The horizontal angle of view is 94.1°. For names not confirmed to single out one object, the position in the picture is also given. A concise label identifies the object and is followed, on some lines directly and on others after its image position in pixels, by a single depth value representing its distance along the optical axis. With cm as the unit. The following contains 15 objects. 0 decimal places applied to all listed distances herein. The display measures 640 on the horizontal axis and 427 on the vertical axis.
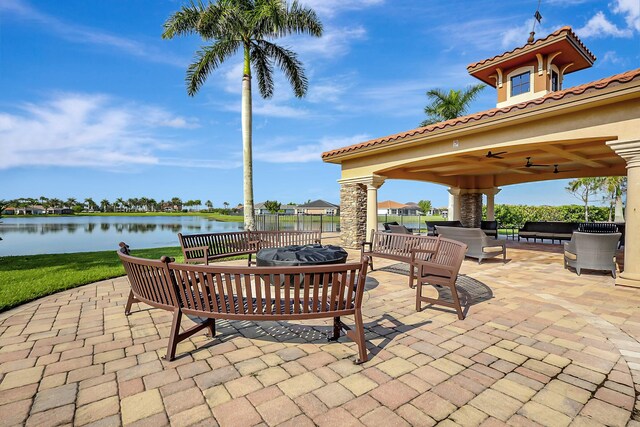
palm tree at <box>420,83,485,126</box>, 1967
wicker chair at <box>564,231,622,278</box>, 589
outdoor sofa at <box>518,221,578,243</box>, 1101
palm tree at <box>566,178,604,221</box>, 2483
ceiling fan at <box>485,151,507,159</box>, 843
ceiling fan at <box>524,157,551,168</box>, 1003
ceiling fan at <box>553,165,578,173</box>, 1203
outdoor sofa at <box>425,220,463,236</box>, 1326
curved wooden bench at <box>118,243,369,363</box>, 253
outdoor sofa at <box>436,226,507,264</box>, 743
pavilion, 521
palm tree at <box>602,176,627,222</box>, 2083
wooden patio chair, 367
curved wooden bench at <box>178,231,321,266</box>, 558
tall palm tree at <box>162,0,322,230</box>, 1160
